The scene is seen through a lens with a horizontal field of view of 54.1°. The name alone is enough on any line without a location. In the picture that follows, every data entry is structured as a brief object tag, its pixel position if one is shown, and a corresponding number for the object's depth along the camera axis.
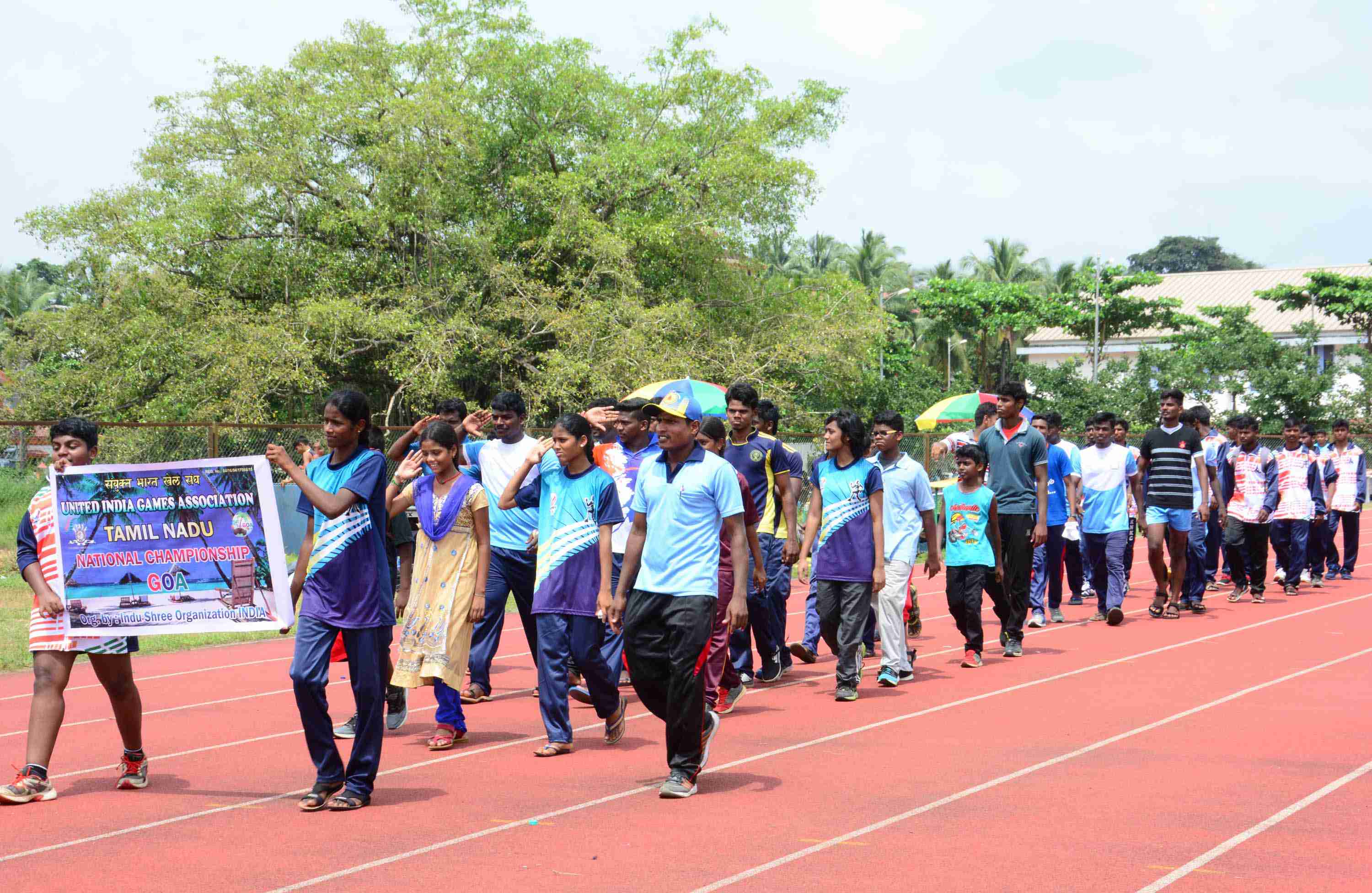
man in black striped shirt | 12.91
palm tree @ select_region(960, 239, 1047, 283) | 65.88
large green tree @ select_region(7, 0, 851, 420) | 25.36
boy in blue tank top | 9.94
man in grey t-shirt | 10.69
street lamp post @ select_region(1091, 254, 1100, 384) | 48.06
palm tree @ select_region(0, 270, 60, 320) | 55.94
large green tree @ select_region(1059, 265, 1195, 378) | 50.38
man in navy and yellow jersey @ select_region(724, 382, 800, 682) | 9.09
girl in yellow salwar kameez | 7.14
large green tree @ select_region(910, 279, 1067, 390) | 49.03
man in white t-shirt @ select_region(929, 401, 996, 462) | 11.49
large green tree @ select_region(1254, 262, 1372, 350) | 48.38
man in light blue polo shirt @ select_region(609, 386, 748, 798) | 6.12
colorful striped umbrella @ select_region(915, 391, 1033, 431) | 19.06
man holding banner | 6.14
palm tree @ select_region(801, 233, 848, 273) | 71.94
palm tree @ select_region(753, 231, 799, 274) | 29.94
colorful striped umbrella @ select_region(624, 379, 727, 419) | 10.55
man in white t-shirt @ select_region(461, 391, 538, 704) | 8.14
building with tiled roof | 58.72
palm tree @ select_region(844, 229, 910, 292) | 67.75
